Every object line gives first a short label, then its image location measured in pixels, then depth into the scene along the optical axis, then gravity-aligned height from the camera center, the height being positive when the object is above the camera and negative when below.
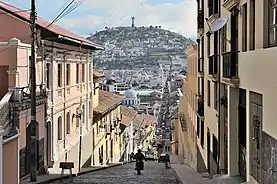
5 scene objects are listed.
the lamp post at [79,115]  30.94 -1.80
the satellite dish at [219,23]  16.73 +1.97
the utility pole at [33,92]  17.58 -0.27
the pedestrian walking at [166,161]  30.83 -4.65
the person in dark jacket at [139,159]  25.71 -3.71
